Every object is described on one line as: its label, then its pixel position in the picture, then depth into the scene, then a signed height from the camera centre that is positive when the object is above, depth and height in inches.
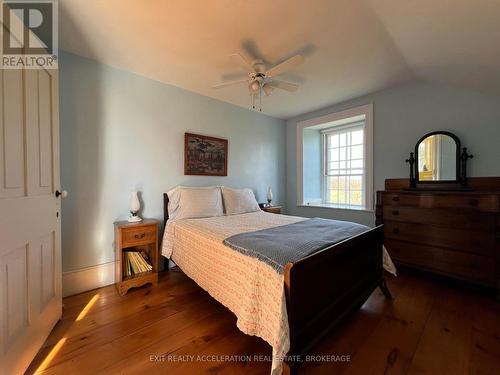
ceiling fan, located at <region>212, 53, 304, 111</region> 68.6 +40.2
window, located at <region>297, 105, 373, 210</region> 147.1 +17.6
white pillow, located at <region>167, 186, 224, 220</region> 102.4 -9.3
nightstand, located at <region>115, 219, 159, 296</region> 83.9 -29.4
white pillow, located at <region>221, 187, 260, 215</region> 116.8 -9.5
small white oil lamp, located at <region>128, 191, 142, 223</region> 92.2 -10.0
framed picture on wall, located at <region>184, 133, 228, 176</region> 115.9 +17.0
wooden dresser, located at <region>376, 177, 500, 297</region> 78.1 -18.7
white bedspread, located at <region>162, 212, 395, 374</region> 44.8 -25.0
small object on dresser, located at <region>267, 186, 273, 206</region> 146.0 -7.9
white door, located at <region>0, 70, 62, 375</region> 43.2 -7.1
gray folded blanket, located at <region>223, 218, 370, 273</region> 51.3 -16.1
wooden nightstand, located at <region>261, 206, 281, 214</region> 137.2 -15.9
